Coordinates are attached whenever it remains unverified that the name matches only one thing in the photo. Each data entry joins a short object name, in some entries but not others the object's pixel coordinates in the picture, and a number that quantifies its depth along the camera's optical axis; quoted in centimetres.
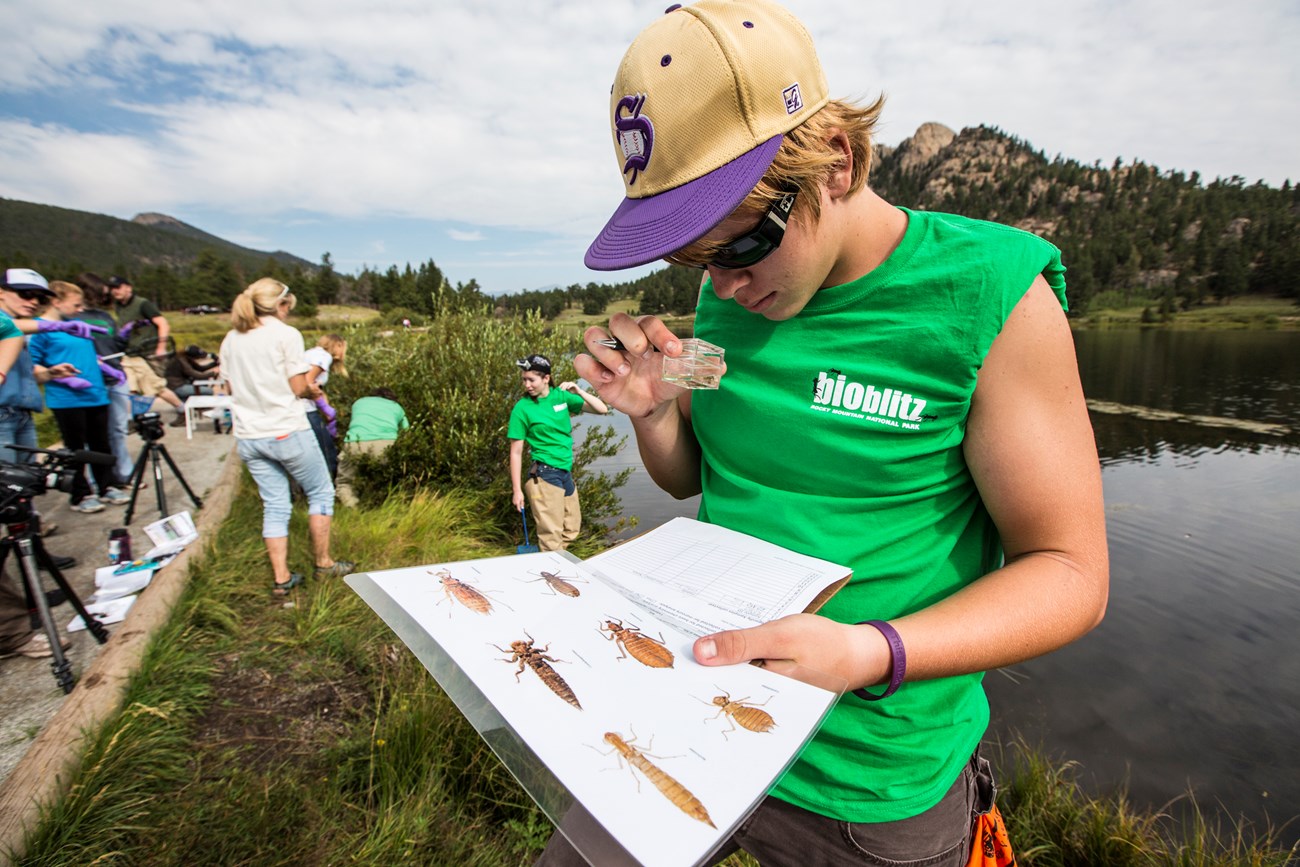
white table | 1106
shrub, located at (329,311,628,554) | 845
